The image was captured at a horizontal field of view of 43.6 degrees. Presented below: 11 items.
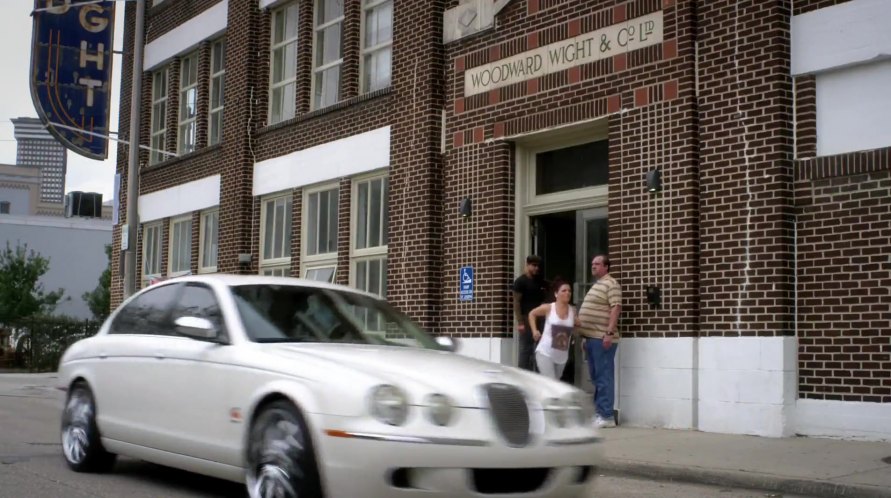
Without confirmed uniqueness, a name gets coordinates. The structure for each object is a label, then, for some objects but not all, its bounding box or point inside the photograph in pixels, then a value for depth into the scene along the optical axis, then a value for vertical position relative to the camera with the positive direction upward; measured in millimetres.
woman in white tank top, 12180 -242
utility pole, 20172 +2532
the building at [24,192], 98250 +10166
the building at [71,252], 62688 +3006
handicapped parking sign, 14758 +396
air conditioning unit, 30891 +2847
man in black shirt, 13367 +182
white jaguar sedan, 5852 -541
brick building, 10547 +1700
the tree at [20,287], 45219 +663
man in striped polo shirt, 11859 -181
